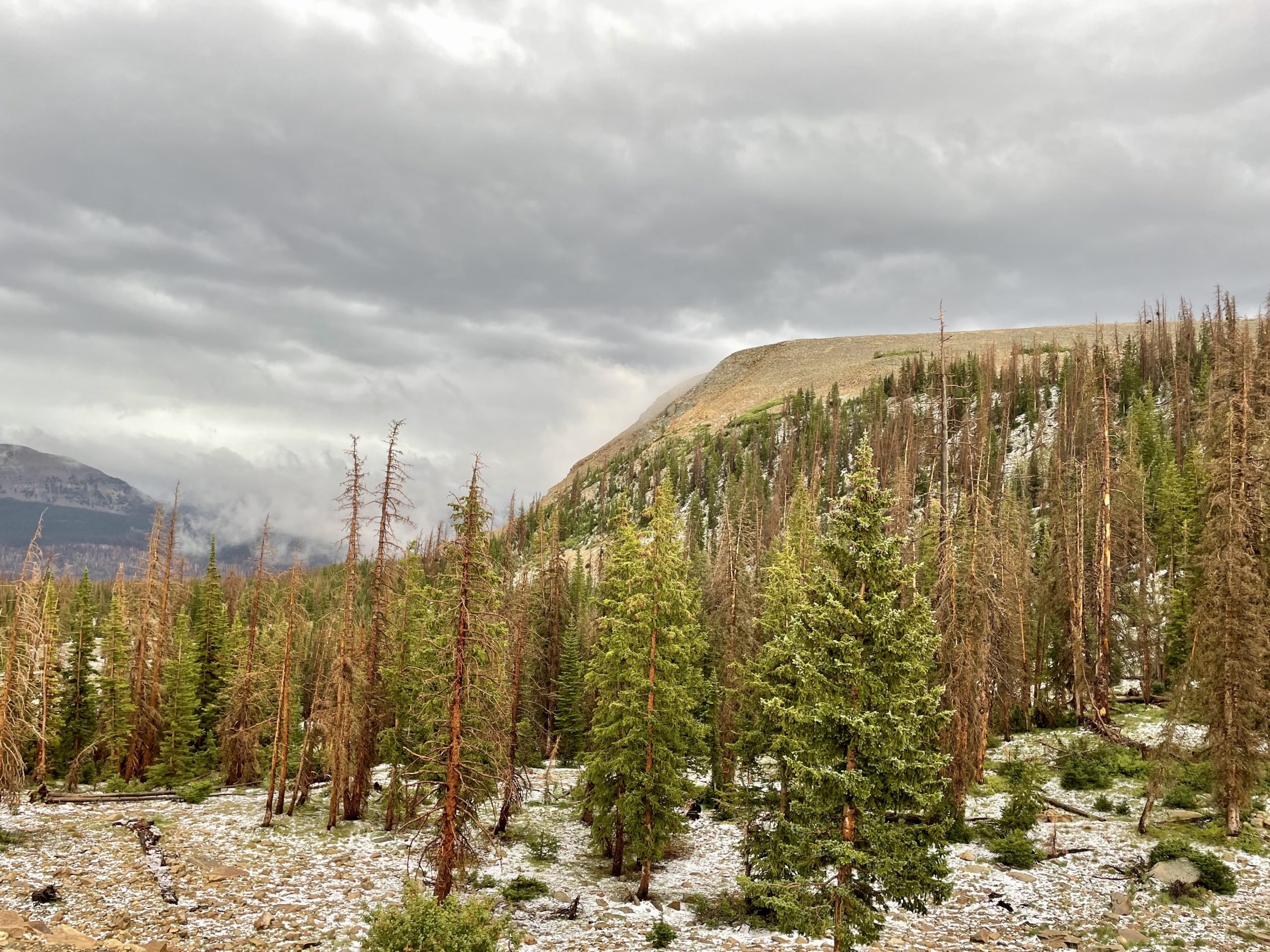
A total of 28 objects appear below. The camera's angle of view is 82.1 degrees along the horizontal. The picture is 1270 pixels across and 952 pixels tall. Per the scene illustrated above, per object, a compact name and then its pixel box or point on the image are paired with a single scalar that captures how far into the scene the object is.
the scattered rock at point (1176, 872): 22.09
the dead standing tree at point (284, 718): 31.02
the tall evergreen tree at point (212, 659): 47.38
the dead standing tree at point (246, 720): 34.03
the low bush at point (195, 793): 35.56
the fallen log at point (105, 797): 33.12
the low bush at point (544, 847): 30.58
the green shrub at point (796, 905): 15.57
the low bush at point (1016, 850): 25.59
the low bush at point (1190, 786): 28.16
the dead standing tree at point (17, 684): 25.81
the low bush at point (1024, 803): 28.25
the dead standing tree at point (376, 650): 26.42
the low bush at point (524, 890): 25.50
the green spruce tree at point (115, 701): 38.53
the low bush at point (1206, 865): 21.47
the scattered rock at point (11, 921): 17.97
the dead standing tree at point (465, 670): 18.89
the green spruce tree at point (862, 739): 15.36
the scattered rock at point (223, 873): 24.55
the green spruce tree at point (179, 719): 40.34
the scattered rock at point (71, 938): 17.80
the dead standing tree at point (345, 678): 28.03
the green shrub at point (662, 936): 21.84
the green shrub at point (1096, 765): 32.28
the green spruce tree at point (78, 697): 41.97
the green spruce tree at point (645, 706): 26.23
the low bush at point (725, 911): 23.95
